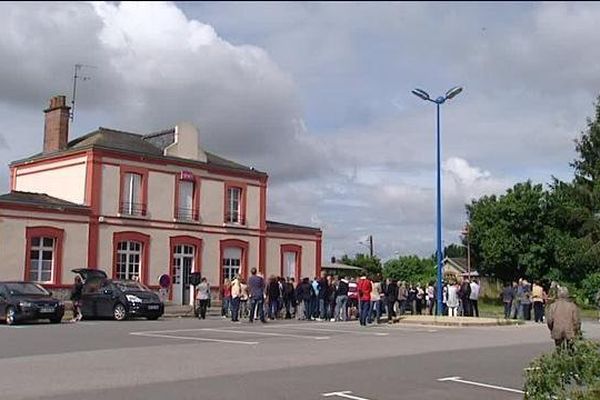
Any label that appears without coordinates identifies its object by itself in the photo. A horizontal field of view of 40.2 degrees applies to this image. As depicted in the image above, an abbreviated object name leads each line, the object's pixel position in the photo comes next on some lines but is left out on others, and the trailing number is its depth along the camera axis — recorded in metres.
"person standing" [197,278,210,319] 29.38
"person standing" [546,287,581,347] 13.18
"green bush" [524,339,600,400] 8.08
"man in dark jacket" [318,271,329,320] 28.75
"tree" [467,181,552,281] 58.94
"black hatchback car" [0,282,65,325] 25.53
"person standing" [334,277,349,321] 28.23
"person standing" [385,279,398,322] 27.80
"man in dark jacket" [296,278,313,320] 28.86
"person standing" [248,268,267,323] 26.30
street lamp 28.94
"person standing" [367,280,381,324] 25.62
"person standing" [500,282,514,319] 31.02
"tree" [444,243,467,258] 123.12
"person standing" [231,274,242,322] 27.23
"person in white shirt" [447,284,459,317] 30.16
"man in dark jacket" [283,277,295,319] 29.52
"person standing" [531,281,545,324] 29.22
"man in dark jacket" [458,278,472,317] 30.48
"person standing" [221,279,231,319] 29.45
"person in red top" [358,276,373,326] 25.22
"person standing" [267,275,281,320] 28.72
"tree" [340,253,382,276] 77.89
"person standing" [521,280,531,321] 30.23
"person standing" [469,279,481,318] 30.59
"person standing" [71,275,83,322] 29.17
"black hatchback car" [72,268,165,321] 28.30
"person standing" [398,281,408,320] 30.59
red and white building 34.97
